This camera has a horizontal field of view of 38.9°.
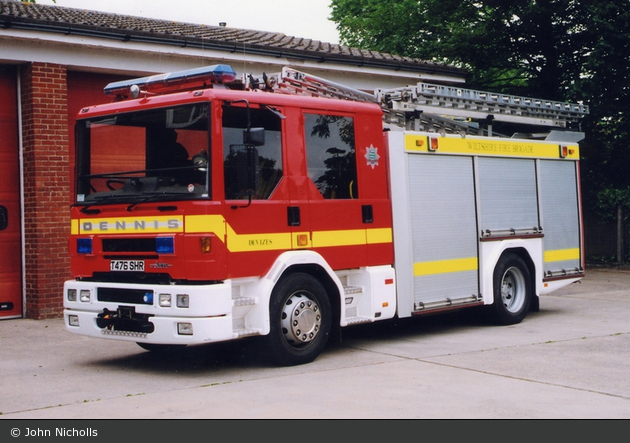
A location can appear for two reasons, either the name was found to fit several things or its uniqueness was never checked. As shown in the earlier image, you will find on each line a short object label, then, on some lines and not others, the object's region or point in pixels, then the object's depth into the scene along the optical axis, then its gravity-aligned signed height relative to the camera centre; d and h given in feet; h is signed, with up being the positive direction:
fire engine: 26.91 +1.18
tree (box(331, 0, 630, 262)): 64.80 +14.97
